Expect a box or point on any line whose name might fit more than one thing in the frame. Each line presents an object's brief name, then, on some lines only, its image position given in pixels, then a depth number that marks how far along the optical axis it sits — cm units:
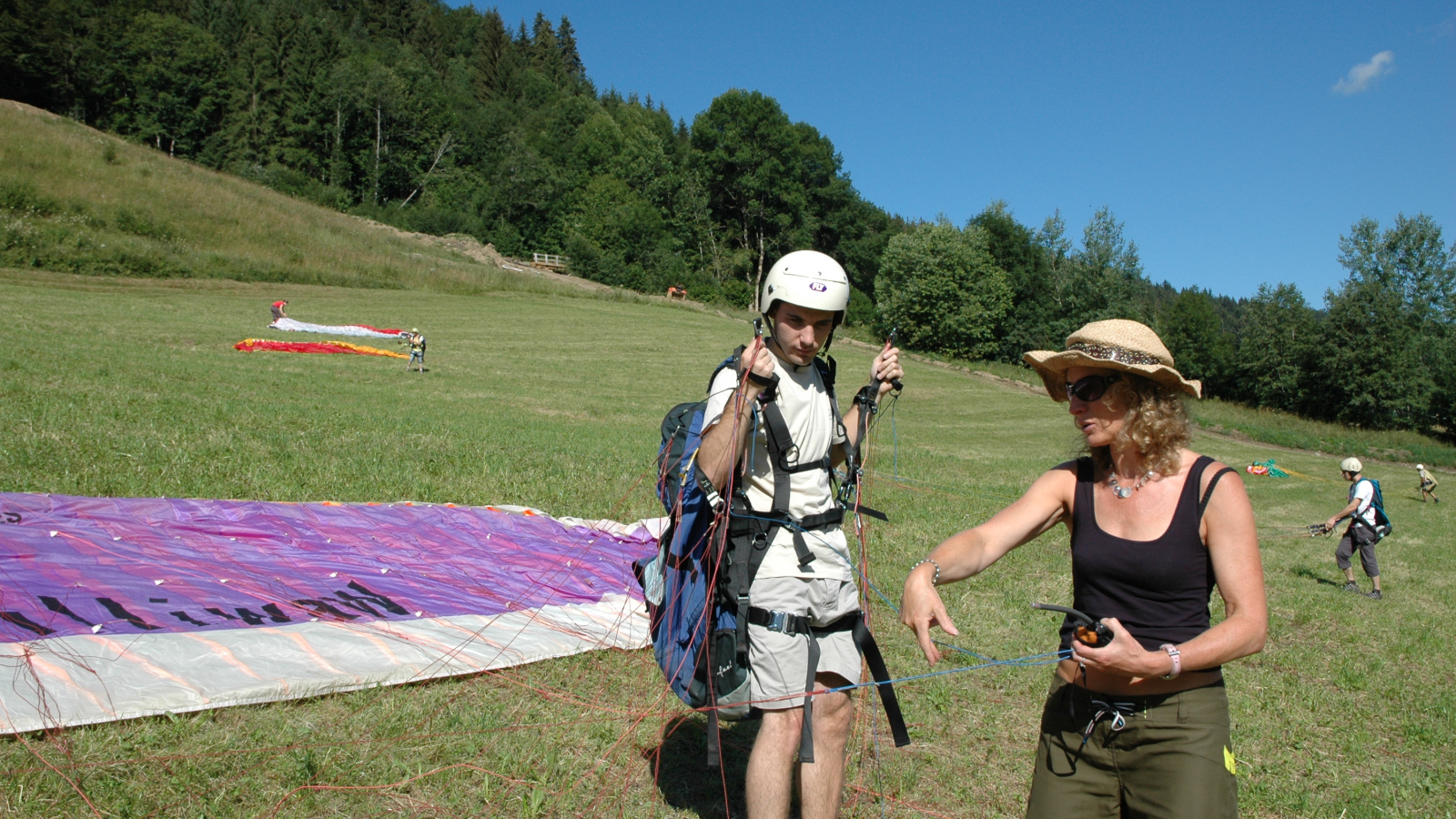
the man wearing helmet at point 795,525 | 286
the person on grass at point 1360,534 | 986
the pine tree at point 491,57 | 11469
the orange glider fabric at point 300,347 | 2003
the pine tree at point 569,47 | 14375
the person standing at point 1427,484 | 2091
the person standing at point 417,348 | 1992
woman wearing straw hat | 224
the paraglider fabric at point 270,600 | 379
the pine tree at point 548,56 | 13012
